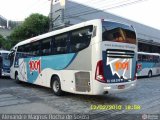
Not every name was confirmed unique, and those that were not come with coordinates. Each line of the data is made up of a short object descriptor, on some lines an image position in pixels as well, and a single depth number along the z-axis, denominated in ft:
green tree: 62.69
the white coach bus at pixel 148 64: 52.30
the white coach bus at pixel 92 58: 19.79
